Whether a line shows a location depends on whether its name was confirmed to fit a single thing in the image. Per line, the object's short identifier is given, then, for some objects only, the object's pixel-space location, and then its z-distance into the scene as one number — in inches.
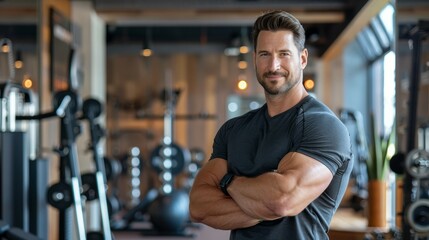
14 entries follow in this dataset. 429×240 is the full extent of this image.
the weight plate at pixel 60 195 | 197.2
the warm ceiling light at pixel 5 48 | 185.6
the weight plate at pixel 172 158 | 358.6
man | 67.2
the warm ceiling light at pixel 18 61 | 241.1
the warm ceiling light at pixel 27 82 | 246.7
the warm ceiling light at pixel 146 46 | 370.9
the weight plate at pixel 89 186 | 218.5
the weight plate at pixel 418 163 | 165.6
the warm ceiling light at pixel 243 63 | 357.5
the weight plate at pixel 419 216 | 163.8
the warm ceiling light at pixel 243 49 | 350.0
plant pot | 265.4
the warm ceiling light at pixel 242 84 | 274.4
